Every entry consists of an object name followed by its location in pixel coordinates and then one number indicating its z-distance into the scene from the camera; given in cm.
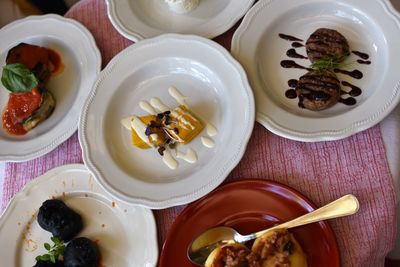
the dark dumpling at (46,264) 110
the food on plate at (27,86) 130
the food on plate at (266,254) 98
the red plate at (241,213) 106
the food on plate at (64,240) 110
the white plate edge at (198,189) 112
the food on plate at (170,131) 121
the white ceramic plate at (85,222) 113
